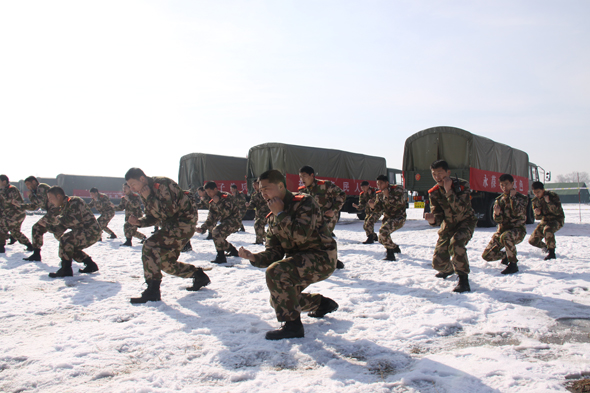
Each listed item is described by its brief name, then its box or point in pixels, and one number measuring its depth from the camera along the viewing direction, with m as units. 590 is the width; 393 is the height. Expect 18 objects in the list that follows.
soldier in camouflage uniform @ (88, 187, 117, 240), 10.72
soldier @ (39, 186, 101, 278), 5.90
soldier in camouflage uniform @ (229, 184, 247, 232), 11.07
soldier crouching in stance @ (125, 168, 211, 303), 4.50
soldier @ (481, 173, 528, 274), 5.77
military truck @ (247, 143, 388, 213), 15.34
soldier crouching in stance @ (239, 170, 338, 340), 3.07
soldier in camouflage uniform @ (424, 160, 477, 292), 4.71
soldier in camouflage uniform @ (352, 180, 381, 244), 9.66
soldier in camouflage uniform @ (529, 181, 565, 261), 6.97
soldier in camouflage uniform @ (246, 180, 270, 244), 9.40
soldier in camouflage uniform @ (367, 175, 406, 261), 7.25
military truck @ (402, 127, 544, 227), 12.65
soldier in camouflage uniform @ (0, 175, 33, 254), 8.25
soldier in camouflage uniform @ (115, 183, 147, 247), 10.22
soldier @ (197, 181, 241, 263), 7.23
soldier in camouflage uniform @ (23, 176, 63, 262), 6.73
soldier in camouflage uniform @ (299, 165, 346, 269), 6.36
